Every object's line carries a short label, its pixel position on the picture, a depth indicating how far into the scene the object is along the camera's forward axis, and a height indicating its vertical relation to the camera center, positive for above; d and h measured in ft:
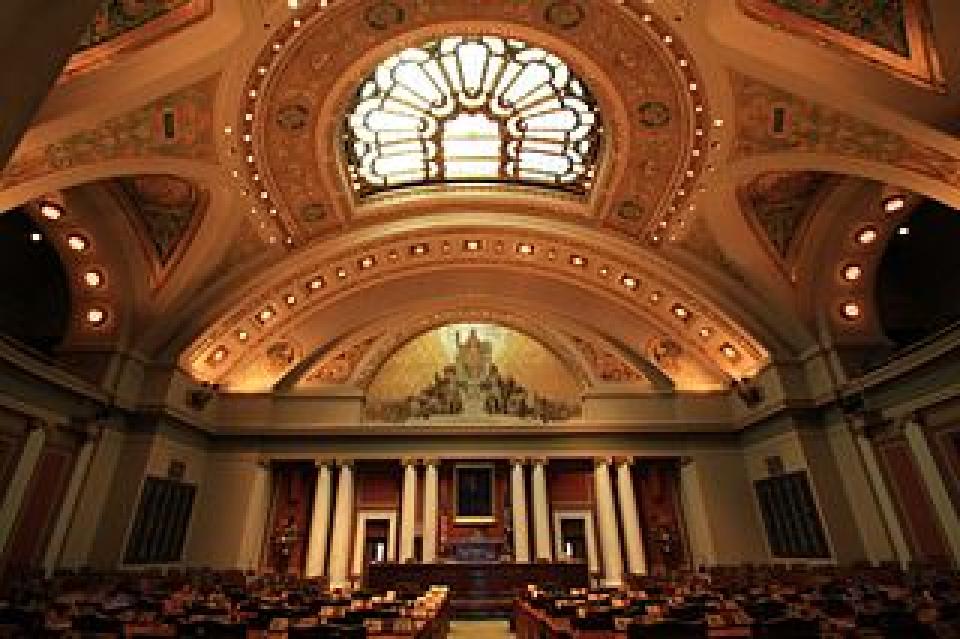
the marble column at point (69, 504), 36.76 +5.61
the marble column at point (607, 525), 49.31 +4.98
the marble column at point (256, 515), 49.39 +6.32
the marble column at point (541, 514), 50.49 +6.08
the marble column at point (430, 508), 50.32 +6.75
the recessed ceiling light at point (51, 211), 36.55 +23.17
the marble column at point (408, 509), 50.60 +6.71
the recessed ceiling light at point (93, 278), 42.14 +21.82
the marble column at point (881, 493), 36.99 +5.55
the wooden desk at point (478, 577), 43.91 +0.66
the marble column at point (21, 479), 33.71 +6.49
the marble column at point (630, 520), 49.52 +5.42
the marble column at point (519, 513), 50.14 +6.11
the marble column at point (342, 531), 49.70 +4.84
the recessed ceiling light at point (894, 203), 37.56 +23.43
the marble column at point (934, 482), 33.01 +5.51
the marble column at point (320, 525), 50.11 +5.37
